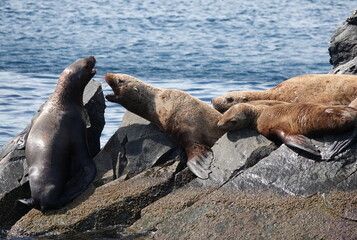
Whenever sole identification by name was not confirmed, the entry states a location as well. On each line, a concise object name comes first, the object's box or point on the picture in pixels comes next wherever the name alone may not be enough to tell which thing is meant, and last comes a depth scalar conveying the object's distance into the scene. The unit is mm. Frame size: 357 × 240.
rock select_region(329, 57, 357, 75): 24016
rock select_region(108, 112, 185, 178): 18937
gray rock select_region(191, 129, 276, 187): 17453
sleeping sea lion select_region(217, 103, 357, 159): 17062
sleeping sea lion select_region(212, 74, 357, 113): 21266
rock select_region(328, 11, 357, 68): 27594
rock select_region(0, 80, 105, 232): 18375
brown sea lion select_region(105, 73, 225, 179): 19297
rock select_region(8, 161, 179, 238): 17203
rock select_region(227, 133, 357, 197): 16234
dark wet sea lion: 17947
